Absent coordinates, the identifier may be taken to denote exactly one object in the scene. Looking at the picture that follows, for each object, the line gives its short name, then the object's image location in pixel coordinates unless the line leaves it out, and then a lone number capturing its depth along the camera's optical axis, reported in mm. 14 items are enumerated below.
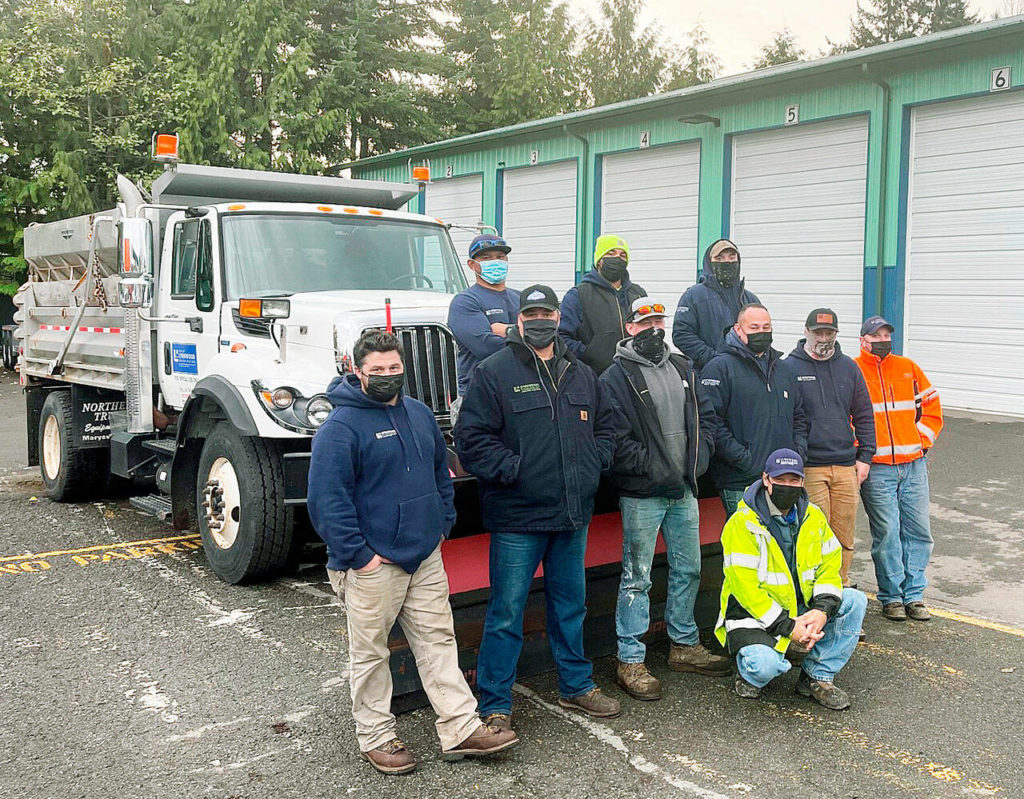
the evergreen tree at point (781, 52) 50838
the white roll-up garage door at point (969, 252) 13625
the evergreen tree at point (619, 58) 49031
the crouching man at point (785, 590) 4965
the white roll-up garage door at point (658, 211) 18297
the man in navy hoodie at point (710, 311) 6664
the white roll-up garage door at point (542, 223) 21031
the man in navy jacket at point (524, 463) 4656
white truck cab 6684
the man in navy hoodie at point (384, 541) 4234
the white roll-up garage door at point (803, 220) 15516
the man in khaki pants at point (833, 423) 6109
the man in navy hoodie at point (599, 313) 6414
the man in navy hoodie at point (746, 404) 5684
